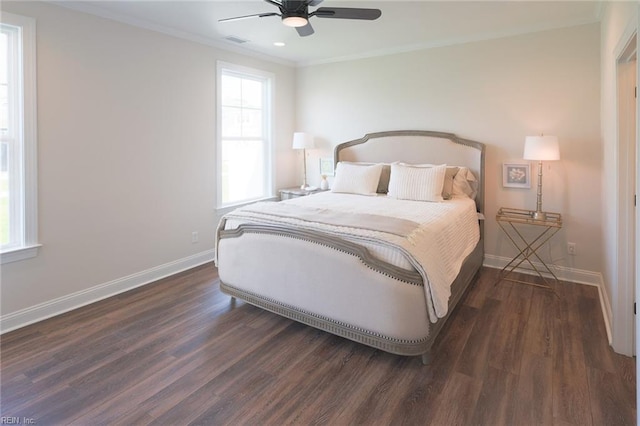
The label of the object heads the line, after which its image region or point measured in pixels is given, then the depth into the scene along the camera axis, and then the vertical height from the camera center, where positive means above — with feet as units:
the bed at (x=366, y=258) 7.59 -1.22
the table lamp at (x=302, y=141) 17.01 +3.03
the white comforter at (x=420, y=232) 7.59 -0.63
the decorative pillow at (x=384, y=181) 14.37 +0.98
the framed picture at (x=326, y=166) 17.51 +1.91
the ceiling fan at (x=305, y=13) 7.93 +4.29
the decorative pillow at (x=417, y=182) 12.57 +0.82
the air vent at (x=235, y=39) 13.53 +6.24
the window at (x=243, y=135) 15.08 +3.11
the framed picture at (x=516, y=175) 12.83 +1.07
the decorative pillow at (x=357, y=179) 14.11 +1.06
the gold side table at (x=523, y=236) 11.94 -0.99
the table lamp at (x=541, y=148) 11.27 +1.76
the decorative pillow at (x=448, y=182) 12.90 +0.84
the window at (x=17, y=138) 9.00 +1.71
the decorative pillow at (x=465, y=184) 13.14 +0.79
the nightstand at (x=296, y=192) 16.76 +0.66
